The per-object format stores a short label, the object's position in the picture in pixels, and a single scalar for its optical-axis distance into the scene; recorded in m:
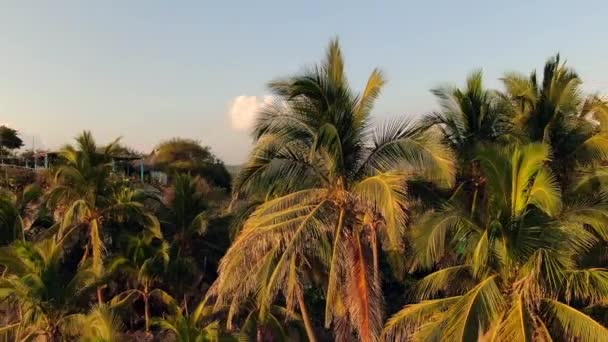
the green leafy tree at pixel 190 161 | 39.94
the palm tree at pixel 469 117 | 15.30
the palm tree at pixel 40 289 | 14.37
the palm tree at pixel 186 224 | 19.97
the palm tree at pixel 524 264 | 9.08
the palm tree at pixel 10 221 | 19.27
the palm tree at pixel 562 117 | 14.34
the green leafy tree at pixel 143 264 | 18.52
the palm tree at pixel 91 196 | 18.53
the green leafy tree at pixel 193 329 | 11.60
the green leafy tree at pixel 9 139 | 49.22
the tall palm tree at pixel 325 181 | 10.59
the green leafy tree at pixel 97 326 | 11.38
